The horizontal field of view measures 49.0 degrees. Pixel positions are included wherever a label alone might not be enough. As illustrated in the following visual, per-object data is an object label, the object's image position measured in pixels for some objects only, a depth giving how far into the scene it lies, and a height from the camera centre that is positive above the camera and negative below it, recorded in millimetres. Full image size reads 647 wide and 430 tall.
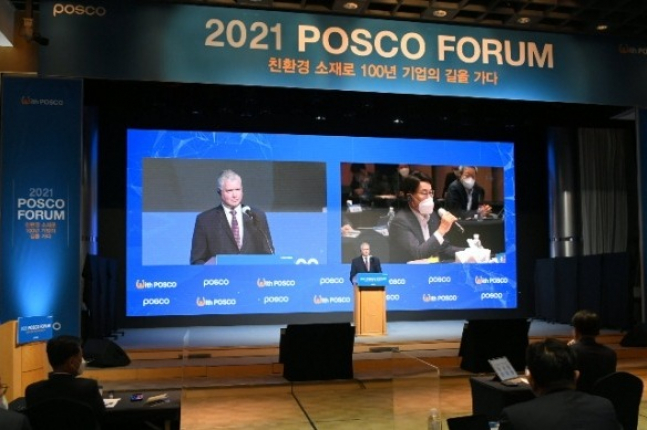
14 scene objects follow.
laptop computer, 4426 -855
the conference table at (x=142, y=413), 3785 -912
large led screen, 10430 +297
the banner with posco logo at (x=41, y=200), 7473 +477
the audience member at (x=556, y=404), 2205 -530
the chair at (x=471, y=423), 3332 -870
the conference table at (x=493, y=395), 4238 -965
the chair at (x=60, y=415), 3189 -767
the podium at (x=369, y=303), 9242 -821
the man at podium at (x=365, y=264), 9961 -337
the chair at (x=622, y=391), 3650 -803
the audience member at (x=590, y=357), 3965 -673
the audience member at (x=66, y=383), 3451 -683
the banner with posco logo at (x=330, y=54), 7879 +2235
